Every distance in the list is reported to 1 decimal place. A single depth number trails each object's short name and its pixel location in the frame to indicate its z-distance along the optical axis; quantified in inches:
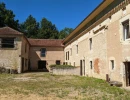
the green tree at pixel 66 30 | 1717.1
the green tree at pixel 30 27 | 1499.3
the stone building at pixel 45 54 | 823.7
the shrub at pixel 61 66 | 535.7
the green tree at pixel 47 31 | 1421.0
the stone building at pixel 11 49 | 583.2
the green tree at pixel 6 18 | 1154.4
